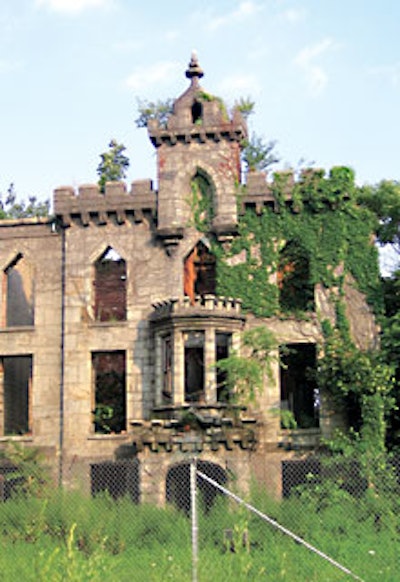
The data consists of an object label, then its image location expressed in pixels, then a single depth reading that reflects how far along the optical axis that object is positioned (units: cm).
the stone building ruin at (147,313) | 2428
